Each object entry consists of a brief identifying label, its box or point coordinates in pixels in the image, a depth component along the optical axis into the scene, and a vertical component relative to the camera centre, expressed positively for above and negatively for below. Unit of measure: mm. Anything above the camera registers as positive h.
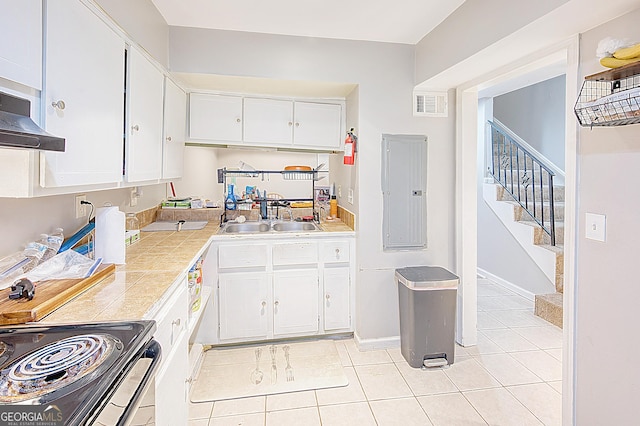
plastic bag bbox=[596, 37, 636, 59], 1352 +682
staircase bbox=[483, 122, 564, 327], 3510 +88
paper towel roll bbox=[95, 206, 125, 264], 1758 -128
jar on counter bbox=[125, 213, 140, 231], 2478 -99
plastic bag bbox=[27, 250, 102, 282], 1427 -262
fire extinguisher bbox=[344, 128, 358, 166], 2779 +517
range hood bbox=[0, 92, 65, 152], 883 +213
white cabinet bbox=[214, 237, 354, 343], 2676 -622
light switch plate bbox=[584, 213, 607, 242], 1555 -54
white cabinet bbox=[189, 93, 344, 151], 2941 +787
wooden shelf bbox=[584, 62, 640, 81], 1309 +574
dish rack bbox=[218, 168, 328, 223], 3162 +348
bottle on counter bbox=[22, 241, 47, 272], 1459 -198
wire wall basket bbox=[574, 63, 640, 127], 1249 +446
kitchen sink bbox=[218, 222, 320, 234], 3184 -153
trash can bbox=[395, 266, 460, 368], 2461 -771
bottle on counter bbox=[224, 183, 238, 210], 3240 +87
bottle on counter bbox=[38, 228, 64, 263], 1557 -167
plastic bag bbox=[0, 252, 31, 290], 1342 -247
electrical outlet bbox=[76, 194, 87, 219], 1959 +3
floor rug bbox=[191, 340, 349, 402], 2230 -1138
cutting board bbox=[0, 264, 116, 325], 1109 -331
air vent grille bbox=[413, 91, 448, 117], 2803 +899
